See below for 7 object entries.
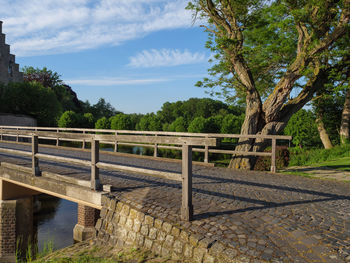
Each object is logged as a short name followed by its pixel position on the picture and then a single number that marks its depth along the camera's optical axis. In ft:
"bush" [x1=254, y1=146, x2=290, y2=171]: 59.67
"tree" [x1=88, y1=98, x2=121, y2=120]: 296.92
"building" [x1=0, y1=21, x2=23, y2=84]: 164.66
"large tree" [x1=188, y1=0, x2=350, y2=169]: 35.63
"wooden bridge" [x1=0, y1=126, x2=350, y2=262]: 13.03
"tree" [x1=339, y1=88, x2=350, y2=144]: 69.30
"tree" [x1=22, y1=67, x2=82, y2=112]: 229.88
